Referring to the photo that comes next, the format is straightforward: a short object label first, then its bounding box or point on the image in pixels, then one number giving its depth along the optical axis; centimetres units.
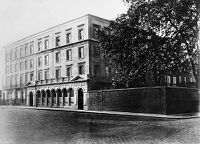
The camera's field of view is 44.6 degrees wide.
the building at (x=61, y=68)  3581
